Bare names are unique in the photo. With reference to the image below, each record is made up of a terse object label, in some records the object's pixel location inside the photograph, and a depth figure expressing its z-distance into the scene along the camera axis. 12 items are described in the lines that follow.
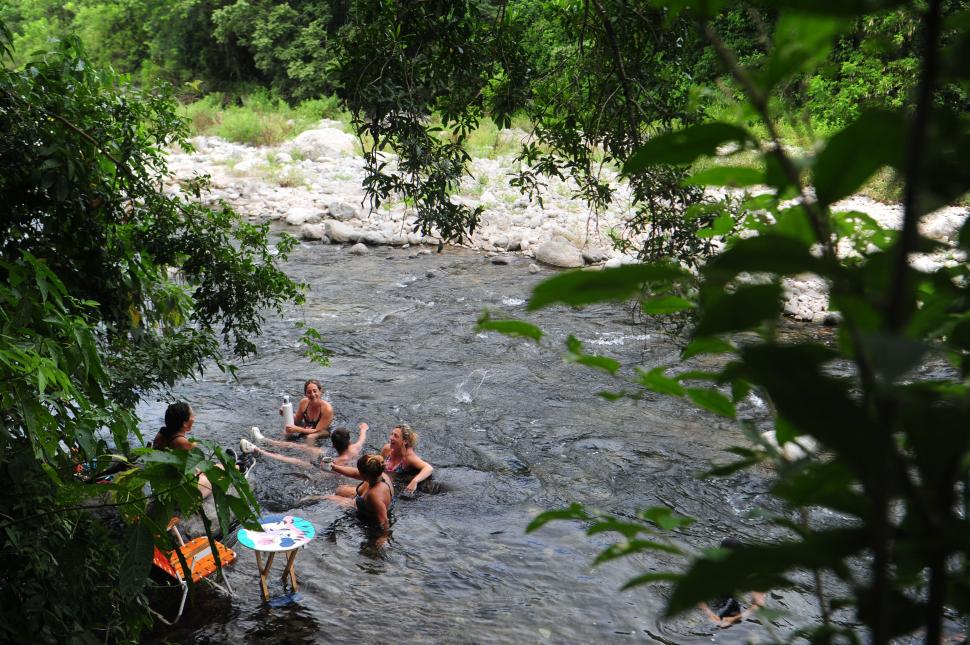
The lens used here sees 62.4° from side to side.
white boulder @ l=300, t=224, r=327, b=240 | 17.22
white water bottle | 8.60
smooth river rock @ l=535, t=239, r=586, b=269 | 14.96
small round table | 5.66
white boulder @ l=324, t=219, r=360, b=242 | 16.95
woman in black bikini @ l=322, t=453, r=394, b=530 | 6.89
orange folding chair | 5.42
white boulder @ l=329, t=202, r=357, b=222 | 18.27
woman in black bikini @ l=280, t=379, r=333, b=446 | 8.57
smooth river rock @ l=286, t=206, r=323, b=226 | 18.31
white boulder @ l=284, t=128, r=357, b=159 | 22.89
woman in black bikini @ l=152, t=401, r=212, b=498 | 6.45
